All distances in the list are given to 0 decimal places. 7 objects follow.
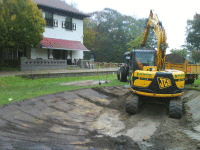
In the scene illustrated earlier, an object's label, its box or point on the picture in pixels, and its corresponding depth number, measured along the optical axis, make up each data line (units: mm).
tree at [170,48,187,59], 47794
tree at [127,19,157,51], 29752
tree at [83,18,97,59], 41462
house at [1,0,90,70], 25516
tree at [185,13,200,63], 43125
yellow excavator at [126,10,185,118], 8656
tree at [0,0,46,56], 19188
